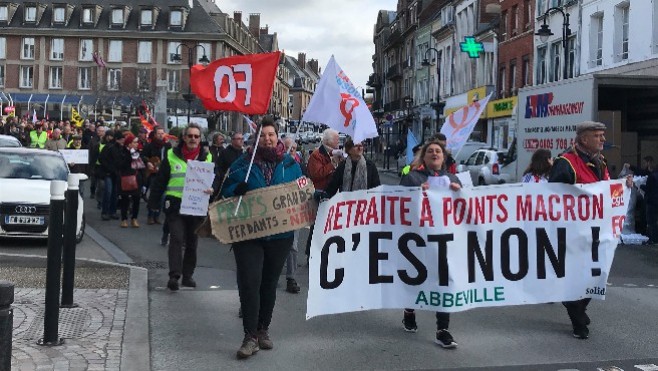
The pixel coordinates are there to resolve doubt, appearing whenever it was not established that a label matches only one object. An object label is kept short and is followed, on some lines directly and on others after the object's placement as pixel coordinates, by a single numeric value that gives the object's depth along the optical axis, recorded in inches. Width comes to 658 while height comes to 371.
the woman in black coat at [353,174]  384.2
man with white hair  421.1
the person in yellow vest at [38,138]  987.2
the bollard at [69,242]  322.7
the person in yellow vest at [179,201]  394.6
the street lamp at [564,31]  1114.1
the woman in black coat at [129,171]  674.2
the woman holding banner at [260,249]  278.6
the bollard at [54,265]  279.7
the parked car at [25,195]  521.3
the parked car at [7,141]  792.3
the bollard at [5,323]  178.9
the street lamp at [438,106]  1770.3
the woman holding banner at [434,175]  300.2
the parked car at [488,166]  1138.7
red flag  310.5
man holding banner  314.5
